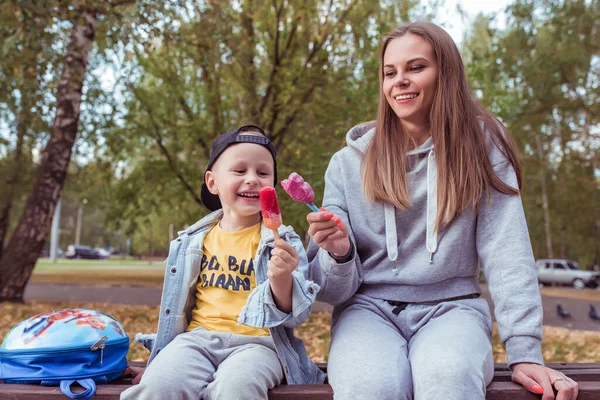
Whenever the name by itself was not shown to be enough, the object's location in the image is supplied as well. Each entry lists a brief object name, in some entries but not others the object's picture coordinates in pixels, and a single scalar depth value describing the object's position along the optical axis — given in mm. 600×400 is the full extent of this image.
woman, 1928
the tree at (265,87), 9391
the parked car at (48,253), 60369
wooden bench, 1851
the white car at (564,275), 24344
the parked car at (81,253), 52594
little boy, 1831
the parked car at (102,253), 54875
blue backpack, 1975
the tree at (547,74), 11328
